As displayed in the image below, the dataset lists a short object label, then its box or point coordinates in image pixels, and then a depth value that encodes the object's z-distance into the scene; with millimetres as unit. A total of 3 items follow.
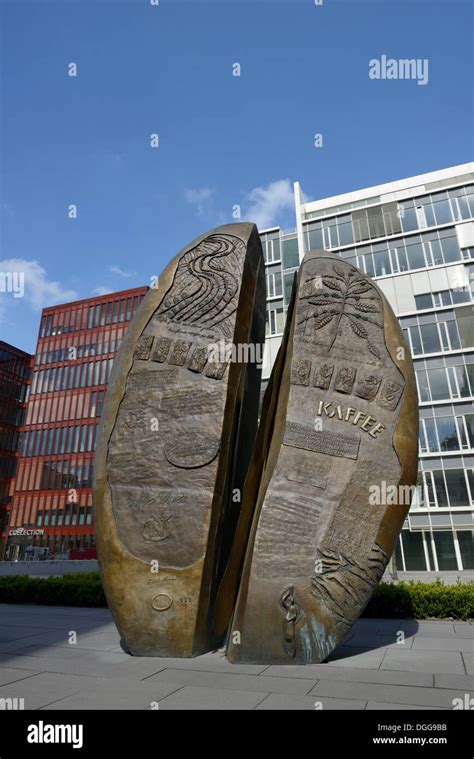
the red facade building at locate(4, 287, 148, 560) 58969
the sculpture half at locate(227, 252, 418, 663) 6977
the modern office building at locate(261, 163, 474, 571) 32375
